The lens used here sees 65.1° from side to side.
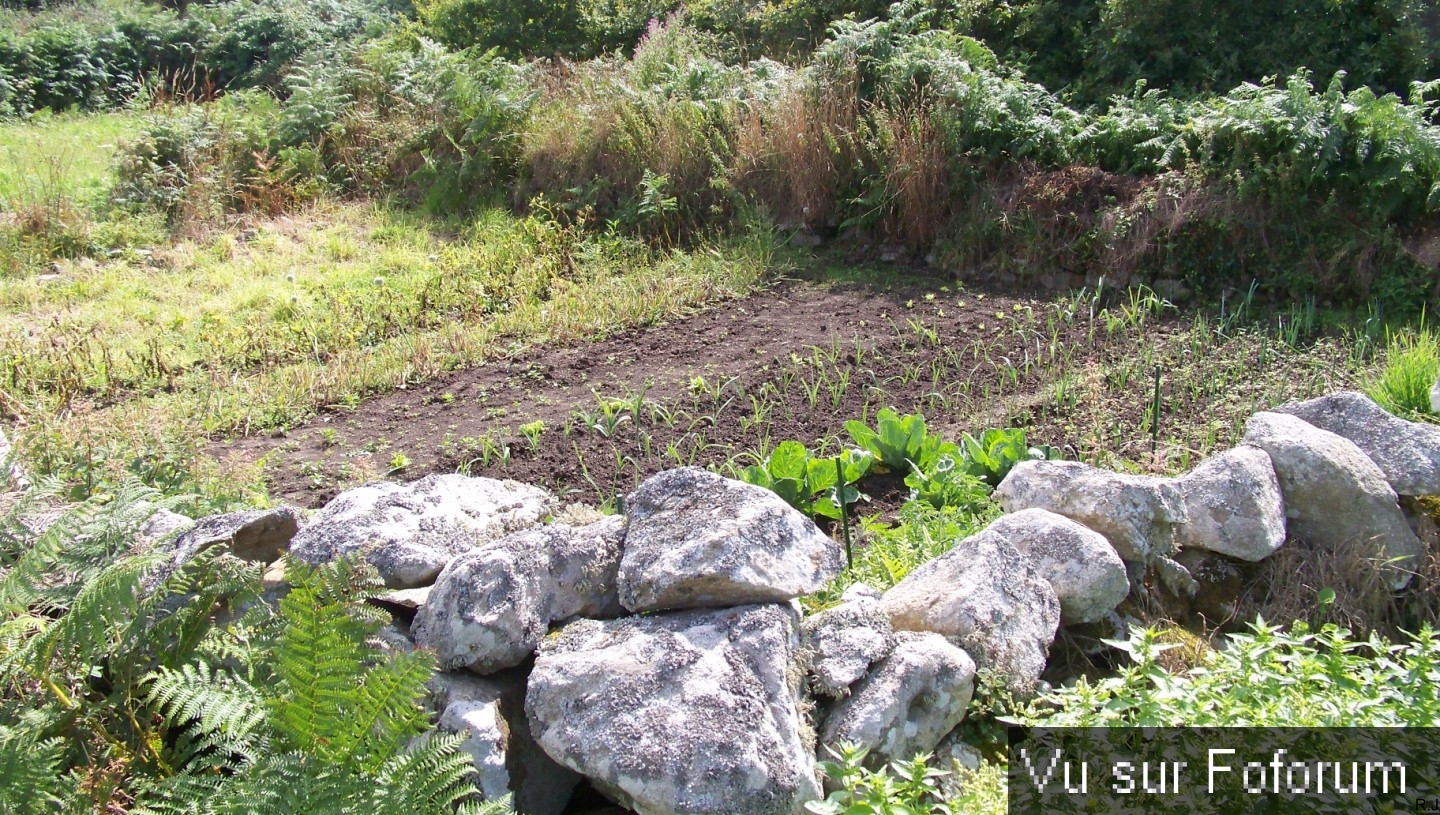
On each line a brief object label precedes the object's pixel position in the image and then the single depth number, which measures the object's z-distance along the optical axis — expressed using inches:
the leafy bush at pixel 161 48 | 711.7
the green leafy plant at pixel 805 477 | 170.9
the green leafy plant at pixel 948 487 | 167.8
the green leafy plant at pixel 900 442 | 185.8
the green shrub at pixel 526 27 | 542.6
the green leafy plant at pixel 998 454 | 176.9
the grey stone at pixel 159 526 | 130.4
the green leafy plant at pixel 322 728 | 88.7
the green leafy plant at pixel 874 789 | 88.8
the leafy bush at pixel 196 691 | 91.4
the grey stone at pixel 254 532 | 133.9
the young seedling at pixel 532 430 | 211.3
